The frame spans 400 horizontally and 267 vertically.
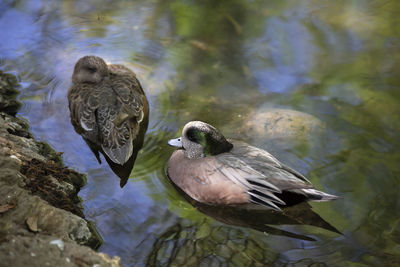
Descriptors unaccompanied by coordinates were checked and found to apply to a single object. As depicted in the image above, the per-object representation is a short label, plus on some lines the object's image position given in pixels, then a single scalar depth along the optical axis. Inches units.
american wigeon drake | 175.0
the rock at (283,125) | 208.8
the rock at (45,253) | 124.1
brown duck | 207.9
